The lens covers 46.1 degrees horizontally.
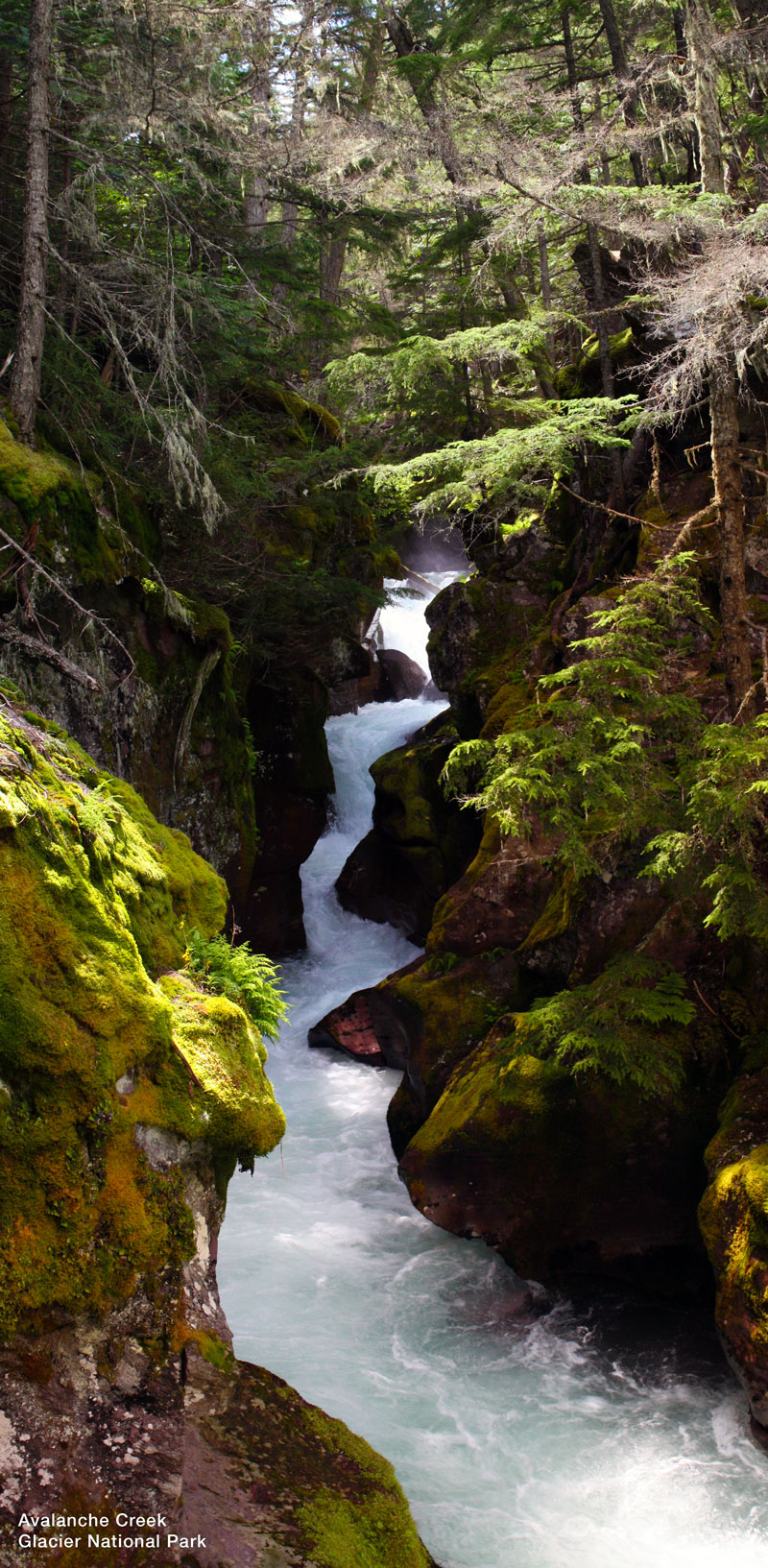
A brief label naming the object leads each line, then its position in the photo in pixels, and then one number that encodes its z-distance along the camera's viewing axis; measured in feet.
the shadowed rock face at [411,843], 47.62
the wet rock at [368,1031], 40.40
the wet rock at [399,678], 79.00
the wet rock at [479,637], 45.98
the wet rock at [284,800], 53.21
